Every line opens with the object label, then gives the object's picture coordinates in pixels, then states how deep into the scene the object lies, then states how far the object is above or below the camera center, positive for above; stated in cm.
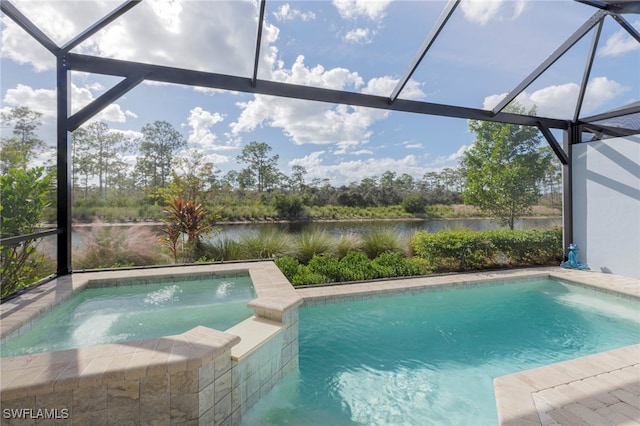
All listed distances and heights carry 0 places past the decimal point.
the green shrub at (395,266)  599 -123
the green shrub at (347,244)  690 -84
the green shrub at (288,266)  556 -112
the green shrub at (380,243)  714 -84
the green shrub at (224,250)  647 -91
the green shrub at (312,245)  663 -83
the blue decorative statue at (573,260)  691 -125
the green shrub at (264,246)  648 -83
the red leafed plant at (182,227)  657 -40
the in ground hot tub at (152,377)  157 -107
